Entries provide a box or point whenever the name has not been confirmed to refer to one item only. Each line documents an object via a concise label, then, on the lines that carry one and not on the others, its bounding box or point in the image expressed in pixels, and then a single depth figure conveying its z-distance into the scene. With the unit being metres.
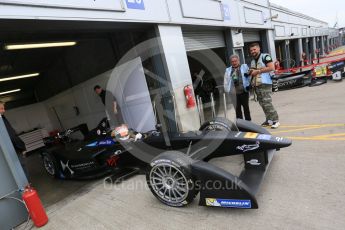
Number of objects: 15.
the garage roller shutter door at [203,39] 7.03
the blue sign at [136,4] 4.83
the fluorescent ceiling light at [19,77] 8.99
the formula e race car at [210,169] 2.44
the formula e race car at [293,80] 9.60
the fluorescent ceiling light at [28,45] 5.60
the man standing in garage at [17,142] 4.11
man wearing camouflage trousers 4.79
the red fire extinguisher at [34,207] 3.08
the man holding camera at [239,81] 5.17
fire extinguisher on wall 6.09
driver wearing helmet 3.81
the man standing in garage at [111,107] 6.29
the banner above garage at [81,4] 3.34
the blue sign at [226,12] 8.75
